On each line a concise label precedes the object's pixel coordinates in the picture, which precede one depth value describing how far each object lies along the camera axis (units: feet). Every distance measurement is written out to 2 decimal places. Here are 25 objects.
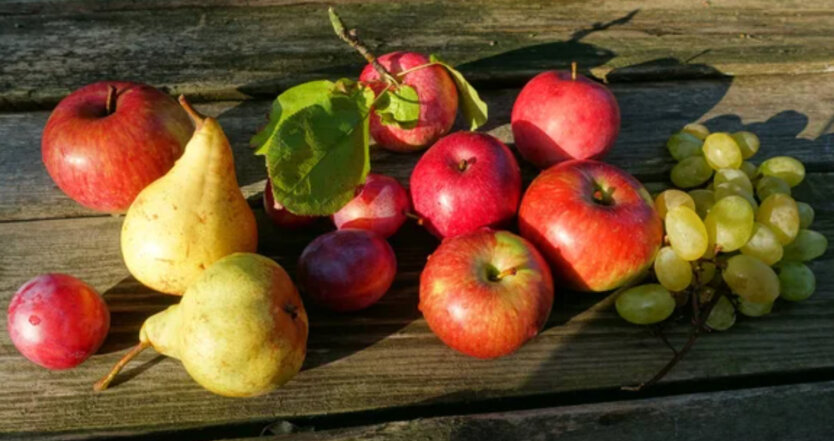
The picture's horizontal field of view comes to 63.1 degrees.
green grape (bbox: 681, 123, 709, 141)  1.40
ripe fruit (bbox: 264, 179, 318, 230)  1.18
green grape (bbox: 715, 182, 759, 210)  1.19
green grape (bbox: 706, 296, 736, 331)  1.09
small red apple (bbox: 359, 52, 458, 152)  1.33
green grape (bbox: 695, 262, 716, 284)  1.11
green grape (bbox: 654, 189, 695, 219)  1.15
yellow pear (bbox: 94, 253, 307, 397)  0.89
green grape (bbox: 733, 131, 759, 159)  1.32
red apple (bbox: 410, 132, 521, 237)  1.15
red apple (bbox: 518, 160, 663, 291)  1.07
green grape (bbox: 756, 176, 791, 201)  1.25
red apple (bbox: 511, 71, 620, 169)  1.30
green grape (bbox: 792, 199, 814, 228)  1.21
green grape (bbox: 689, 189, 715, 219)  1.20
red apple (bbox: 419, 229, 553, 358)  0.99
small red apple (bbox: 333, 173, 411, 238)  1.15
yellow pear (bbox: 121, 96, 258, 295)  1.01
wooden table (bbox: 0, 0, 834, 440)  0.97
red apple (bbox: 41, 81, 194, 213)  1.13
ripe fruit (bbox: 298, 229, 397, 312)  1.05
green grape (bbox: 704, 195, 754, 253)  1.08
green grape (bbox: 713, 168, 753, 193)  1.22
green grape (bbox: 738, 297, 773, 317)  1.10
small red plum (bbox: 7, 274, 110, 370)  0.96
